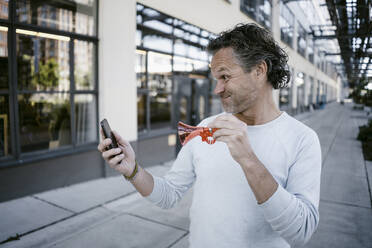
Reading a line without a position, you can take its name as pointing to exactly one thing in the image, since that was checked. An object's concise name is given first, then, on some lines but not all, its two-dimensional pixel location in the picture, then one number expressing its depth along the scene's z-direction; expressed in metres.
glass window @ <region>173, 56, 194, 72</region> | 8.13
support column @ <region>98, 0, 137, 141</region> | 5.89
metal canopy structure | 11.84
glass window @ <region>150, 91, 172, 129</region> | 7.93
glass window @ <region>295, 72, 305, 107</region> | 22.96
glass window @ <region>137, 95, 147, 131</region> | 7.28
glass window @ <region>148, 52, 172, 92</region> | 7.44
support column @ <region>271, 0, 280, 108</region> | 16.19
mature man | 1.23
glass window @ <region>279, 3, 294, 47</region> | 18.53
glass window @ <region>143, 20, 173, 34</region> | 7.00
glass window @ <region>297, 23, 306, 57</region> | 24.19
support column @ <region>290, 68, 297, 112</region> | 21.75
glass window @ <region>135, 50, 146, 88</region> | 7.03
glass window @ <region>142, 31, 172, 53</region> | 7.12
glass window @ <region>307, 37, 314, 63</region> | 28.61
